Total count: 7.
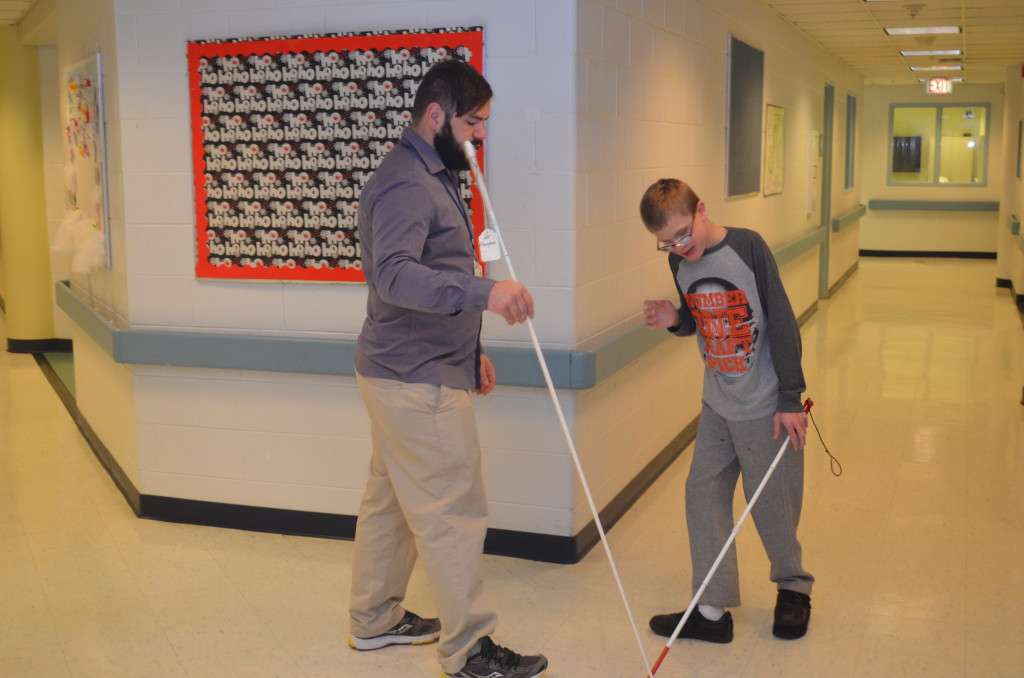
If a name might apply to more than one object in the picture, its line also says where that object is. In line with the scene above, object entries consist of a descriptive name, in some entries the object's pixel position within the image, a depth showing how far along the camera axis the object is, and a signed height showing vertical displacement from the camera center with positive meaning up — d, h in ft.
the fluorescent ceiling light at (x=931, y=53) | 35.83 +4.73
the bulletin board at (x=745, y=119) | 20.63 +1.52
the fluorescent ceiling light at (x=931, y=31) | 29.48 +4.58
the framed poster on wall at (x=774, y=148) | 24.99 +1.09
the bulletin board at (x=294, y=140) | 12.55 +0.67
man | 8.92 -1.55
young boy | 9.87 -1.92
